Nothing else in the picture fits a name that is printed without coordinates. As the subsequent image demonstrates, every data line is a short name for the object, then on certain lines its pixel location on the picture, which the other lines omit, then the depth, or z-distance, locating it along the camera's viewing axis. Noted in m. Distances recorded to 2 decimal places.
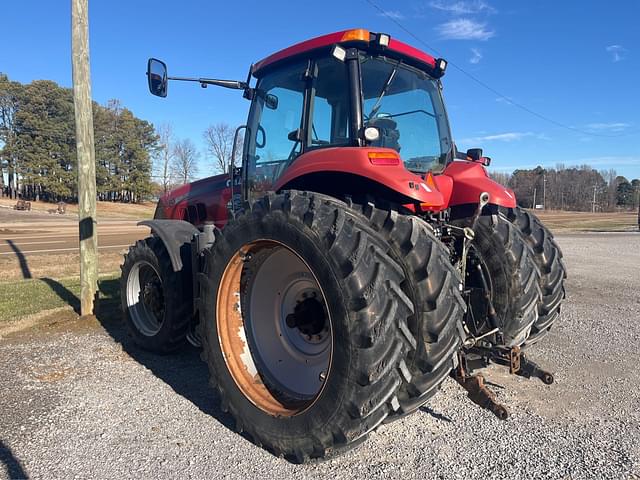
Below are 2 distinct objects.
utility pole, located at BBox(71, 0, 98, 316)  6.06
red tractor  2.46
